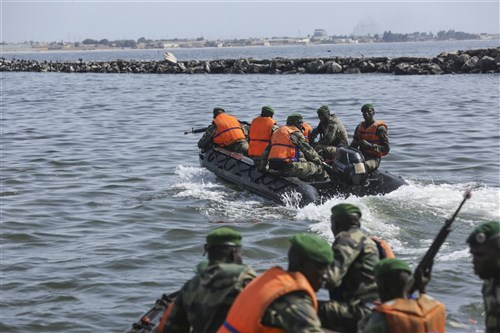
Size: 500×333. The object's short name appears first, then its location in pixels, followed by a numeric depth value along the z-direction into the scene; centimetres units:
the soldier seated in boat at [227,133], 1841
